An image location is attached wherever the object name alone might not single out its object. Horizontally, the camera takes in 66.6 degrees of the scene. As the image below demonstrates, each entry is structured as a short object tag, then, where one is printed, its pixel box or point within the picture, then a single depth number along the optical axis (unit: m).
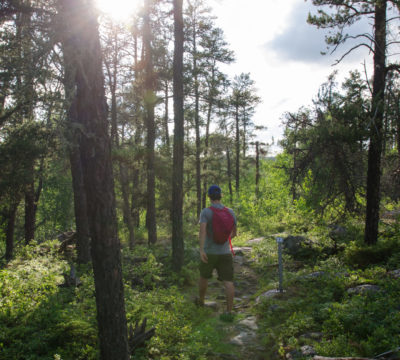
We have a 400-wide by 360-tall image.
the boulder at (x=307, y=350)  3.95
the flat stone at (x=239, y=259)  11.26
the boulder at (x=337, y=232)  10.71
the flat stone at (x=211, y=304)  6.59
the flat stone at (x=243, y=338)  4.91
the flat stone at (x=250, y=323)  5.47
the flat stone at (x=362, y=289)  5.38
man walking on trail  5.64
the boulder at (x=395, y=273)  5.95
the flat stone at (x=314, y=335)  4.38
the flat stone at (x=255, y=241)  14.36
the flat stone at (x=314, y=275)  7.00
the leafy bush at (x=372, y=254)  7.99
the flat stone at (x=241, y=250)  12.46
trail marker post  6.36
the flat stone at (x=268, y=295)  6.43
